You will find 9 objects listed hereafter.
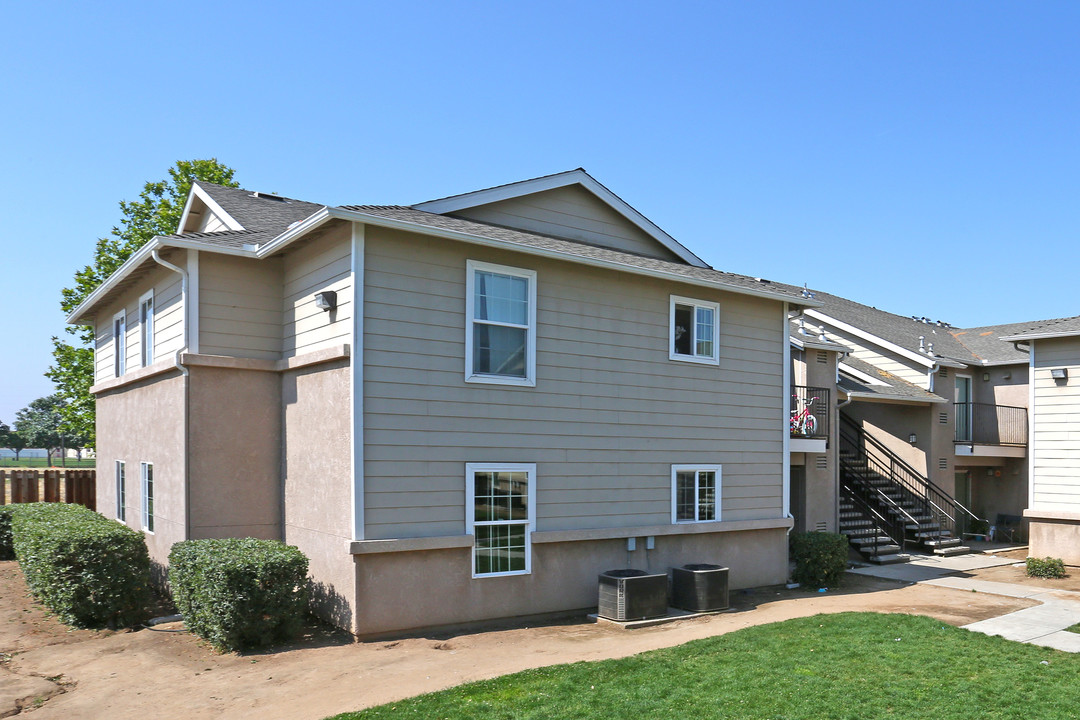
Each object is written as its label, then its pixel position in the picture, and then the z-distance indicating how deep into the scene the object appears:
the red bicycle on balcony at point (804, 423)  15.66
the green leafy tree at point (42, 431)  92.69
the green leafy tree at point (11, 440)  101.56
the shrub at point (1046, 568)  14.36
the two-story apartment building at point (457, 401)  9.28
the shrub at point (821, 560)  13.08
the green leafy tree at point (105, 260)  22.77
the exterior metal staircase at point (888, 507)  16.86
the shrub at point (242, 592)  8.27
